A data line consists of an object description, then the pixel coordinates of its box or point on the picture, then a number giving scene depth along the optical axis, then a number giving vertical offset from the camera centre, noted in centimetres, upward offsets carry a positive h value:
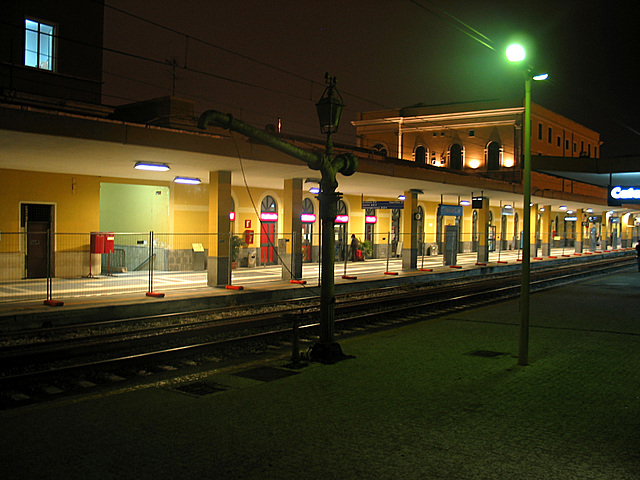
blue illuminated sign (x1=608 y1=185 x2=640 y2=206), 1638 +138
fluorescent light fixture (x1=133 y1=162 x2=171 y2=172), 1688 +208
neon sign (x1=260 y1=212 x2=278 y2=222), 2520 +91
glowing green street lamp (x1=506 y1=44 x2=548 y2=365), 831 -8
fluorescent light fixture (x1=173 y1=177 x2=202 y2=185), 2019 +199
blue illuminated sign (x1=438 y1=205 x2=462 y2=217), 2727 +143
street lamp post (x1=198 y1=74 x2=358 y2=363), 873 +39
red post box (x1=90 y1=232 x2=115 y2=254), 1997 -36
